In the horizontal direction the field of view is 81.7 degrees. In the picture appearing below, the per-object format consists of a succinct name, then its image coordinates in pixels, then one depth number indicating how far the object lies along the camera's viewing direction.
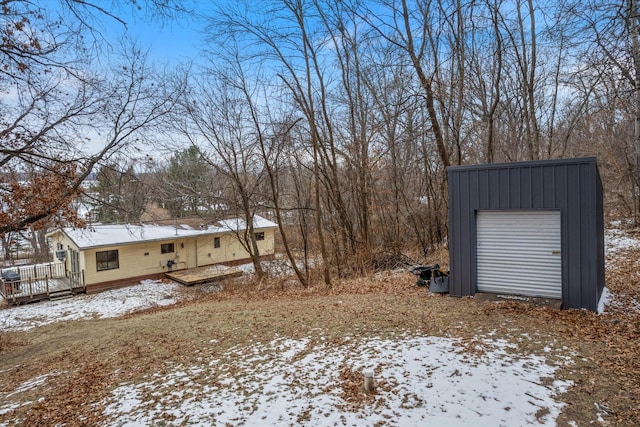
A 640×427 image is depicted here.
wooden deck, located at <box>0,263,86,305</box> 14.91
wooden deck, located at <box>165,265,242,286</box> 16.88
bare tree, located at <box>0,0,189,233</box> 4.62
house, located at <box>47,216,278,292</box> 16.78
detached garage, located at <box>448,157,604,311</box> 5.87
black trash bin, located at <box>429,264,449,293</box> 7.53
